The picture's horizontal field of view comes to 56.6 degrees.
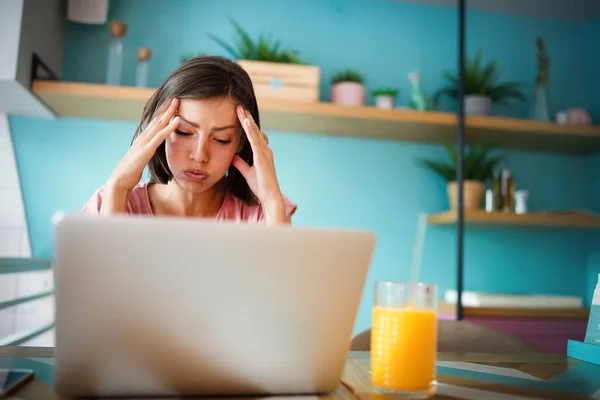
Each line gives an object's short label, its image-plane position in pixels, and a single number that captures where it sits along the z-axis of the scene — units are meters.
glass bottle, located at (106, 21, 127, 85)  2.11
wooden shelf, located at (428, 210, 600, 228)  2.21
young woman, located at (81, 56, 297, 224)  1.14
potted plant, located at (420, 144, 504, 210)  2.25
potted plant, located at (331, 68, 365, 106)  2.23
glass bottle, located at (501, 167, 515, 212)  2.35
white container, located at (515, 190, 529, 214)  2.37
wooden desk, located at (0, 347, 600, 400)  0.60
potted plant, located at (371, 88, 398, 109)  2.26
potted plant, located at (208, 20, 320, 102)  2.09
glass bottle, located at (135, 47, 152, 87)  2.14
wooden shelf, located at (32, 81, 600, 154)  1.97
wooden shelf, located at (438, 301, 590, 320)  2.13
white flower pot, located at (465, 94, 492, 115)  2.31
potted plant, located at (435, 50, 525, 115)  2.32
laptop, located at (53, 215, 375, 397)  0.48
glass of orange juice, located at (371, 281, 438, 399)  0.59
